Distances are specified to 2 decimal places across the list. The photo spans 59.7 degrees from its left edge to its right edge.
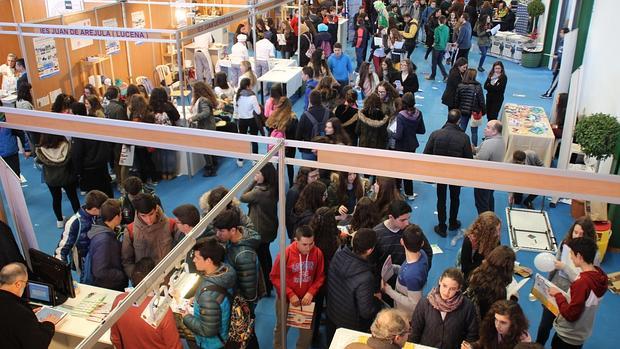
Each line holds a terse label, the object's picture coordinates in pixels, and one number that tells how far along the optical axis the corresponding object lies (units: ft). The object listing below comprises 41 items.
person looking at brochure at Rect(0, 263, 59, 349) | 9.06
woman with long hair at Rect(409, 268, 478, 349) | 9.94
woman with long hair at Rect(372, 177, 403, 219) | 14.61
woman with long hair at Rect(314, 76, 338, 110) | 22.82
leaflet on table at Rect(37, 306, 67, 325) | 11.23
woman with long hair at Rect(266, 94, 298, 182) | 20.88
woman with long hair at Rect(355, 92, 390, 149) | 20.21
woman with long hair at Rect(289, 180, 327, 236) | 13.65
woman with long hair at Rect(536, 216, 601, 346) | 11.76
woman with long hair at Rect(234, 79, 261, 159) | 23.13
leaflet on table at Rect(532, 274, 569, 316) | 11.71
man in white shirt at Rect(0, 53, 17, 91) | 27.91
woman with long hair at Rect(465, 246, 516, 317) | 10.84
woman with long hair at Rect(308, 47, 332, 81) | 27.73
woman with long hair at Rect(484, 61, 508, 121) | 25.84
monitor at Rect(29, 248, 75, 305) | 11.60
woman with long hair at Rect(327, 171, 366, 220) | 15.31
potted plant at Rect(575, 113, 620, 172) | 18.67
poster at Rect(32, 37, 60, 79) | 27.14
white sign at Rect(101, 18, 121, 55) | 32.09
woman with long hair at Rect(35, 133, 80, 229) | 17.80
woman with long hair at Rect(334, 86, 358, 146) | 21.35
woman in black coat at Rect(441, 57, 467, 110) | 25.85
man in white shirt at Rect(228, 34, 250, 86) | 32.24
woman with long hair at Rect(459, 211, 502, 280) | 12.08
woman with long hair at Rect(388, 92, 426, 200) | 20.33
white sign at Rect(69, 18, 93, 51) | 29.72
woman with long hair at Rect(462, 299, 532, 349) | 9.59
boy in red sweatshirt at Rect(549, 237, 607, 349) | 10.67
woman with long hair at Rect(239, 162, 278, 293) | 14.19
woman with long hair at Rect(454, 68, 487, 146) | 24.20
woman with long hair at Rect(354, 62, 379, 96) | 26.99
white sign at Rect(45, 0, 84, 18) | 31.51
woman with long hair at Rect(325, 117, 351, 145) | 18.29
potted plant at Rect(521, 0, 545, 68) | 42.84
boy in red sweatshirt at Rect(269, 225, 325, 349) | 12.17
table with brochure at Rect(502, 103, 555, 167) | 22.72
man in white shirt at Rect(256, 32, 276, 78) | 33.27
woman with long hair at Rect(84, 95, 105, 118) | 20.33
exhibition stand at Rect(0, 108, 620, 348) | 9.75
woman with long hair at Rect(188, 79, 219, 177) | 22.53
